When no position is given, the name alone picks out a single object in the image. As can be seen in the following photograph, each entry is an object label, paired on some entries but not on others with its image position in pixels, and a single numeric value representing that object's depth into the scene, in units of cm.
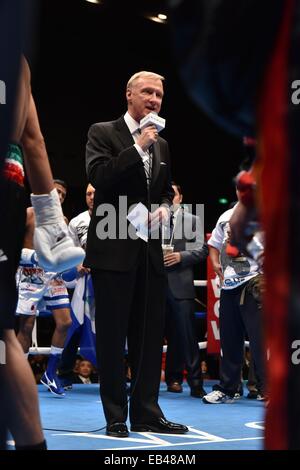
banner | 514
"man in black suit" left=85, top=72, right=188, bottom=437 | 279
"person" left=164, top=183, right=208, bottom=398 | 468
